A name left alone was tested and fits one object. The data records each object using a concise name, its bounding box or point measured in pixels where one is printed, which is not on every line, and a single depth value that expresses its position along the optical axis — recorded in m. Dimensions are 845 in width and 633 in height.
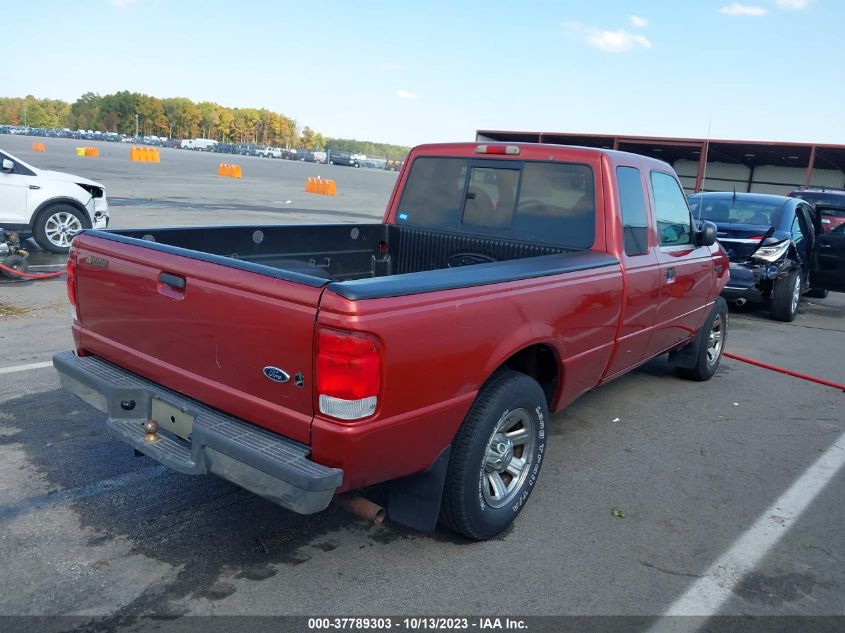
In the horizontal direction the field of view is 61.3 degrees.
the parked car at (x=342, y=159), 96.19
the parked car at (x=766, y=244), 9.55
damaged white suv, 10.23
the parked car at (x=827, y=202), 11.05
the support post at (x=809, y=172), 25.33
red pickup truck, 2.69
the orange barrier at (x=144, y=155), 49.42
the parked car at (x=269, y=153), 115.75
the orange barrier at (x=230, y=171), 38.44
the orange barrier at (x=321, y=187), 31.08
